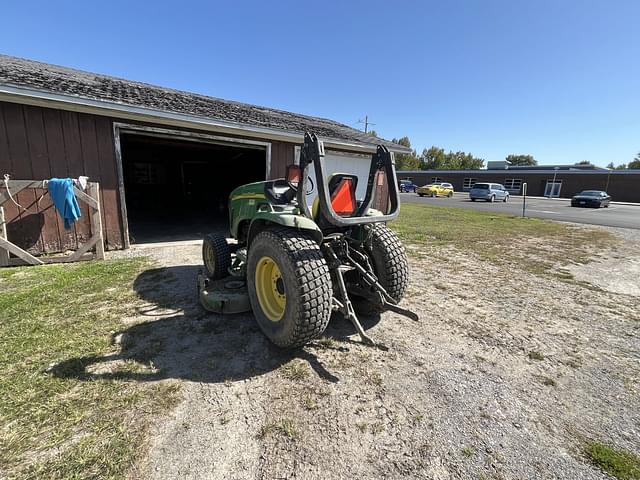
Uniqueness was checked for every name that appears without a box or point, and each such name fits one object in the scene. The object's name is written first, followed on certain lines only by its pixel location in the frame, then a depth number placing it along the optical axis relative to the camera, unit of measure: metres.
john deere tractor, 2.21
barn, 4.92
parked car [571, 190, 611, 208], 22.56
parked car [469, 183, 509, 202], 25.49
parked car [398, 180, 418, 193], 36.65
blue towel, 4.65
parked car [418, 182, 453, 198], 30.48
